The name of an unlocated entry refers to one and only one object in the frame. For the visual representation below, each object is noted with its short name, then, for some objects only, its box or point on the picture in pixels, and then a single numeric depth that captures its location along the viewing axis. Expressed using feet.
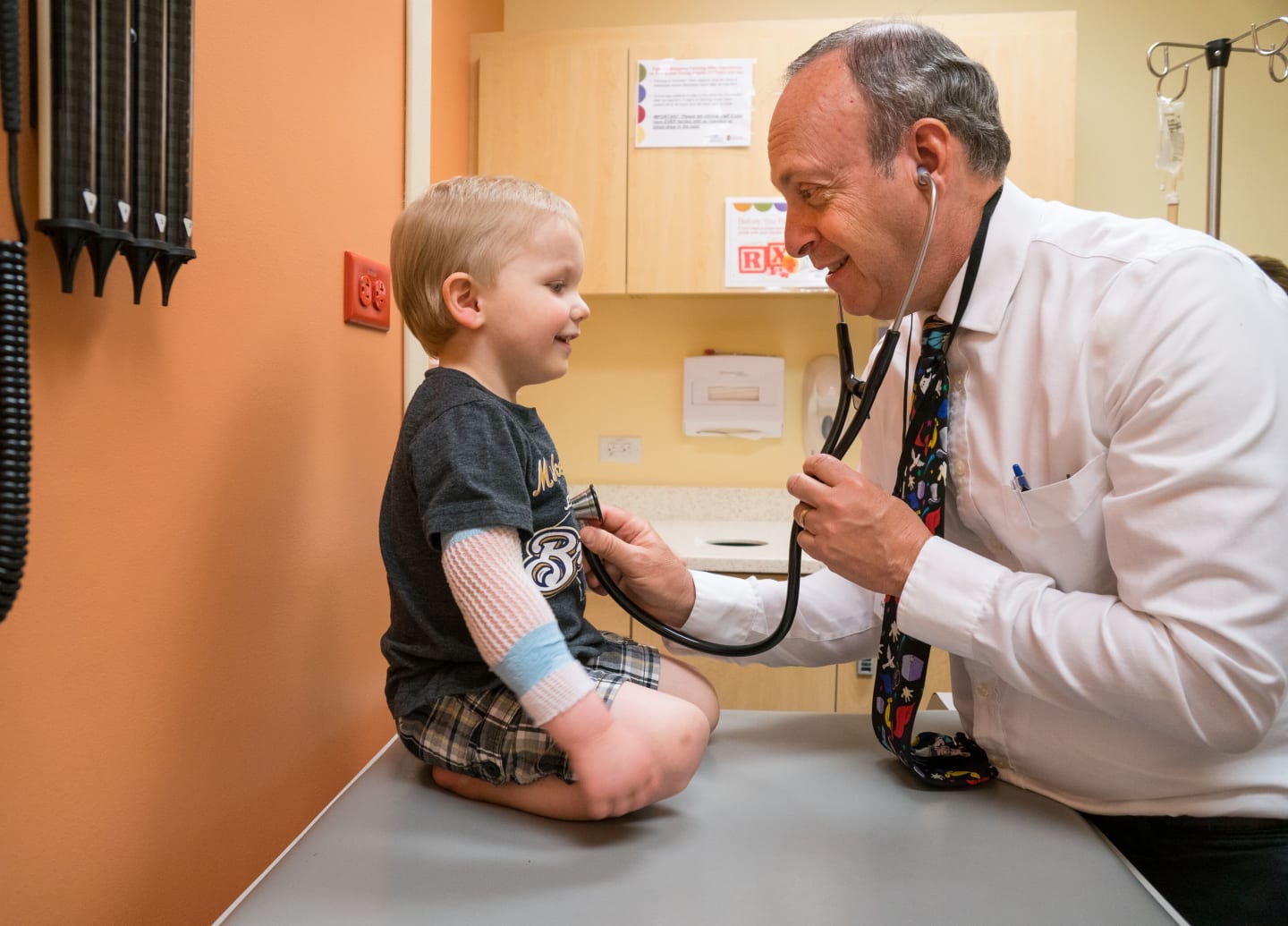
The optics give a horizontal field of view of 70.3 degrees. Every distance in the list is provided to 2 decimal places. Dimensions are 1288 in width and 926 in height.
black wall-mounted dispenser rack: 2.42
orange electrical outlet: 4.48
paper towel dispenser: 9.25
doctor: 2.77
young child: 2.86
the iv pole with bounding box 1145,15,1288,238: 6.78
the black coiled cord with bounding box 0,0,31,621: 2.10
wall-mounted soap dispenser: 9.09
